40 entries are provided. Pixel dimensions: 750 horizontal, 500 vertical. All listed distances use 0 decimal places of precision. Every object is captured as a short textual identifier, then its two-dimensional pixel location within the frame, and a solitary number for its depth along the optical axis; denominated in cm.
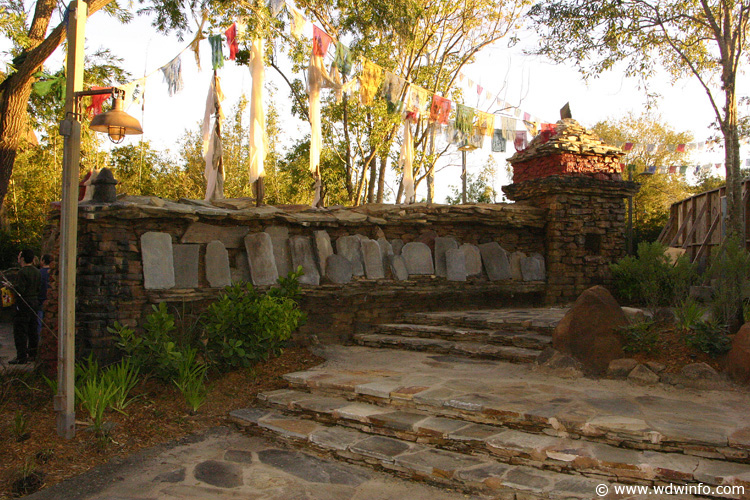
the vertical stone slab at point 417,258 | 708
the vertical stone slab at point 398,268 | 688
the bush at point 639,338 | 460
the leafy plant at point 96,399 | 368
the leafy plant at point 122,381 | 403
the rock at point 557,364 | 456
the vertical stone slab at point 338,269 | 635
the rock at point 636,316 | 489
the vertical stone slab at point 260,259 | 581
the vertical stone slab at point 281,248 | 607
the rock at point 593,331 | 456
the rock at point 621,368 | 445
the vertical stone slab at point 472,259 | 756
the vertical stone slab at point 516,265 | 789
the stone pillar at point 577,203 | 806
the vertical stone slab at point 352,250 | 654
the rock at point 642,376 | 429
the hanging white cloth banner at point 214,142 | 802
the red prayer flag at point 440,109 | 1000
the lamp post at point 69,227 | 354
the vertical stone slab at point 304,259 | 615
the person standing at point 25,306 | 628
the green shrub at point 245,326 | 496
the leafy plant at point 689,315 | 467
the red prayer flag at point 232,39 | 849
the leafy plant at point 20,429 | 354
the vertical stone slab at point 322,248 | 631
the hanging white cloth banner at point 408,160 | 1126
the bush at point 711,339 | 436
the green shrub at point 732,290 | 462
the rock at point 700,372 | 418
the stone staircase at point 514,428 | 291
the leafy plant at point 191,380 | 427
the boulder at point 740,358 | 407
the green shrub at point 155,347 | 448
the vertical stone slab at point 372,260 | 668
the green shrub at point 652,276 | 536
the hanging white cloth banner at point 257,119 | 783
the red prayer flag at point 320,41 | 824
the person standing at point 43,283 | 658
